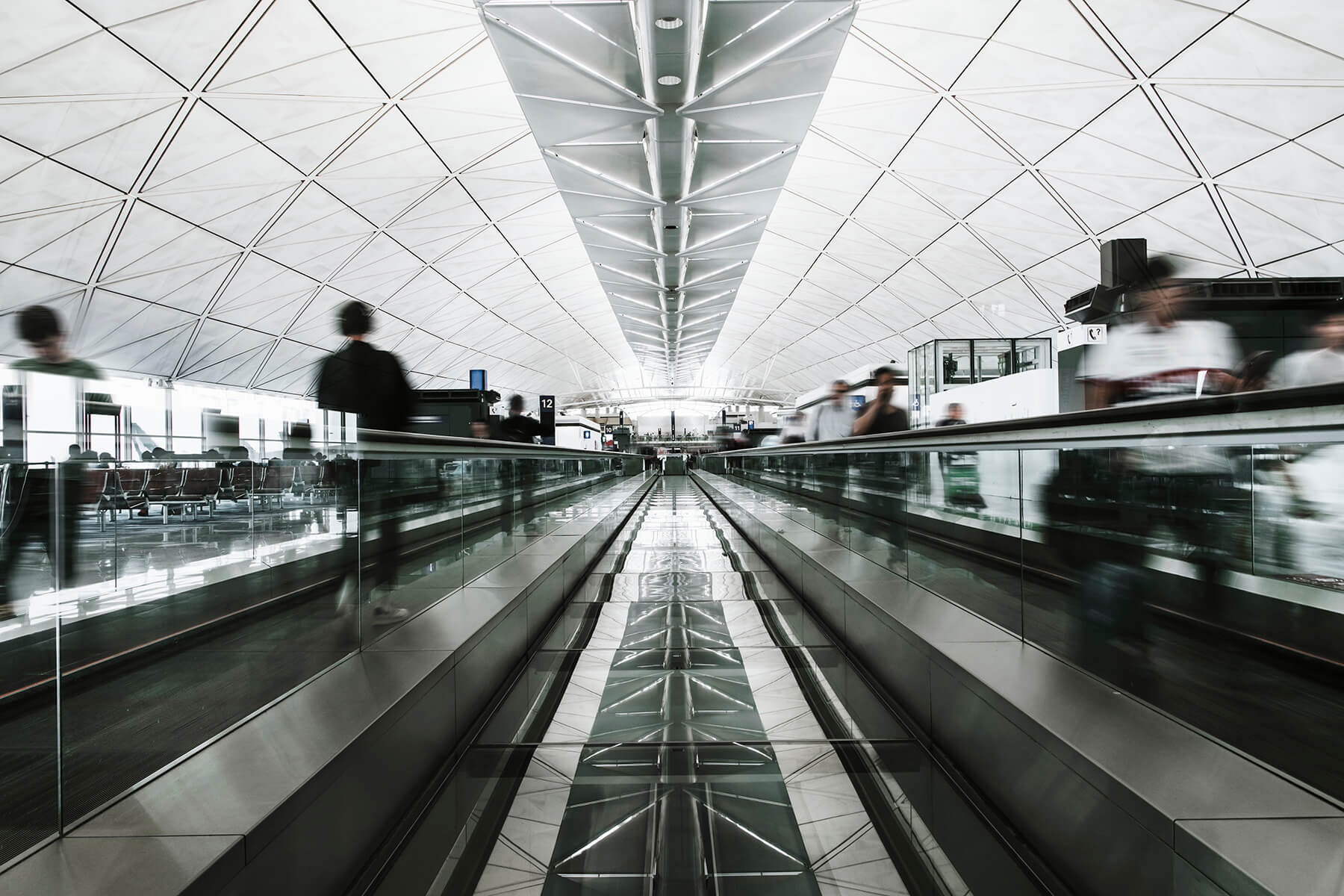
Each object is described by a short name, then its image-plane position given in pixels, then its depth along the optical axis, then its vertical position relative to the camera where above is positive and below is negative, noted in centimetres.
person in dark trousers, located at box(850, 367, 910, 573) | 484 -37
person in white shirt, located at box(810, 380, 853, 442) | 1040 +55
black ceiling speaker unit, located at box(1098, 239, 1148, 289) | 788 +226
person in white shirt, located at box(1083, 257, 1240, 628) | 215 +27
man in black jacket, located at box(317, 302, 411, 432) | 512 +59
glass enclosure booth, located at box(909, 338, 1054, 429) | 2309 +296
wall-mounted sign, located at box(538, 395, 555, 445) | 2006 +160
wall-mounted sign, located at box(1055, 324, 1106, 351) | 1315 +228
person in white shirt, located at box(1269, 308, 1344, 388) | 562 +66
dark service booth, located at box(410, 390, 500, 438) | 1514 +103
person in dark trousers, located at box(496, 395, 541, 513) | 620 -24
